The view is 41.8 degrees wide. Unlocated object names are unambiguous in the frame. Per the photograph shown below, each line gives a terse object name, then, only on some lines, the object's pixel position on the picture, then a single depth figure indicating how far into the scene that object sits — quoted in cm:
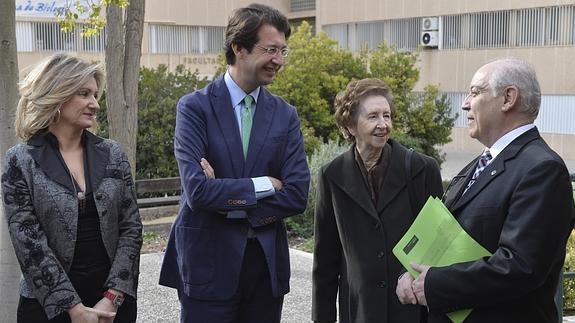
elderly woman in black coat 393
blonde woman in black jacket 348
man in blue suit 368
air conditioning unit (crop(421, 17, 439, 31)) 3088
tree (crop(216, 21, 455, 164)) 1480
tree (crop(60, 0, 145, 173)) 998
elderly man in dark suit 278
